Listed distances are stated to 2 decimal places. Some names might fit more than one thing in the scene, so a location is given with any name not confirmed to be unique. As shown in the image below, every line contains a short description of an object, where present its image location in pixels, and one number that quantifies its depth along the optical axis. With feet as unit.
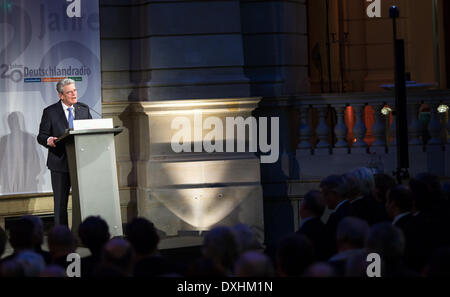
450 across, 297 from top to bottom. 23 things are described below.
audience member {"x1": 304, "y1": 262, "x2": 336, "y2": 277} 26.76
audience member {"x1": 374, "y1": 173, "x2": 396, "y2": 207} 50.34
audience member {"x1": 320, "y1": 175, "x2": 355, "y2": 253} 47.24
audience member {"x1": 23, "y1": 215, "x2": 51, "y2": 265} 38.75
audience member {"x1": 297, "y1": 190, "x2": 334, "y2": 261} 41.68
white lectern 58.80
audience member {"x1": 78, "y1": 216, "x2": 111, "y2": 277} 38.70
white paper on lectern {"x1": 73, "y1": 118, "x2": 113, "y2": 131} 57.57
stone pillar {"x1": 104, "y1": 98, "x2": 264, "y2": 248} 72.69
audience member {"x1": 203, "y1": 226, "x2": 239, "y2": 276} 31.88
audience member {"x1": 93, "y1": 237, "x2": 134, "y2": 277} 31.60
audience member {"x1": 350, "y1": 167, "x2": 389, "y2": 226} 46.19
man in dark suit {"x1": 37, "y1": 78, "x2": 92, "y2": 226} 62.28
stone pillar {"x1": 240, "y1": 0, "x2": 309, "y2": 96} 77.36
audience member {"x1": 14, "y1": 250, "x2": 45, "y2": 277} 29.81
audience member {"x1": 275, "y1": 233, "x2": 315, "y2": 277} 30.63
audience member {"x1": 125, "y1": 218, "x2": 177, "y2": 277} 33.86
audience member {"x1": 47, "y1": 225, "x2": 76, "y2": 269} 37.70
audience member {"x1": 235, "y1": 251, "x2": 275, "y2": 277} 27.48
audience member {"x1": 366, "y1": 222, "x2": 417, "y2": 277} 32.14
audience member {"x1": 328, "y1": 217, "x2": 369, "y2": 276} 34.82
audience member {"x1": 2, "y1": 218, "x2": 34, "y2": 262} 38.52
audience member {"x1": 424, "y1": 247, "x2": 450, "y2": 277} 28.73
